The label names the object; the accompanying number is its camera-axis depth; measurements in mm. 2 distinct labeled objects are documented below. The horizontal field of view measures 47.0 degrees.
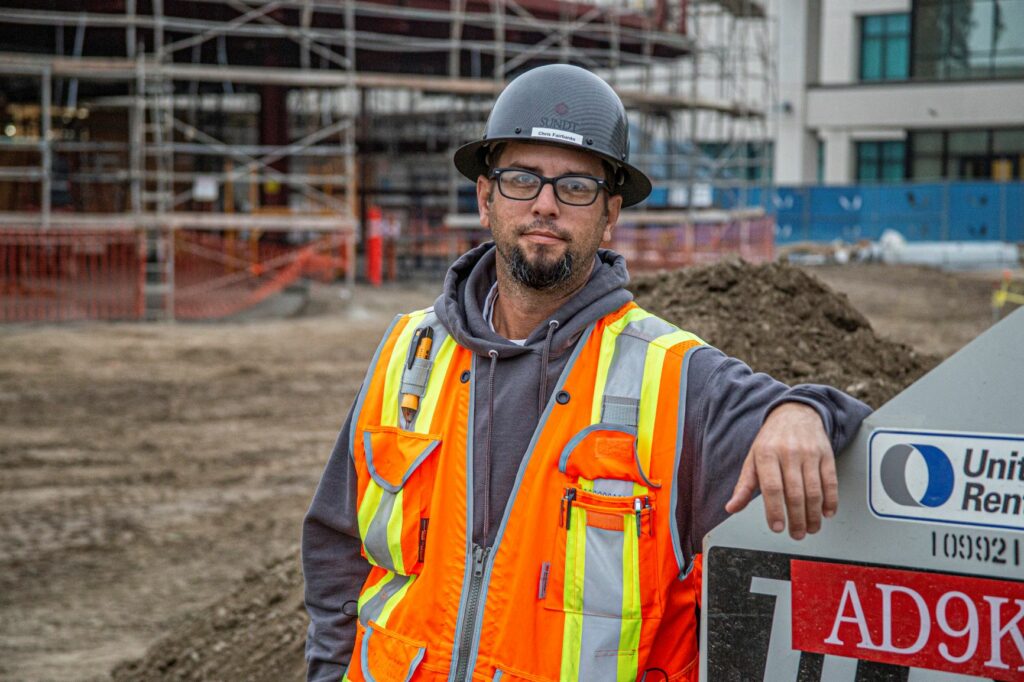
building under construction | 19844
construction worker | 2496
